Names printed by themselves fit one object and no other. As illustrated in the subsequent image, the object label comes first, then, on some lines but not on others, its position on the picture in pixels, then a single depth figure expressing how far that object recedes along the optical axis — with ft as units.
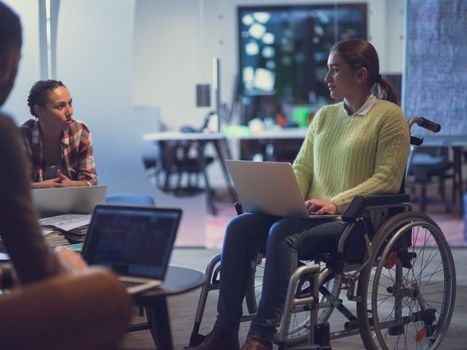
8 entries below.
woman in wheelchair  12.57
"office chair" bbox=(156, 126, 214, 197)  35.40
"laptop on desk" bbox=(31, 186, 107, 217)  12.56
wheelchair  12.32
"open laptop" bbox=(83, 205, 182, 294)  8.53
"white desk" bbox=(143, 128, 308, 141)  27.75
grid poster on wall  22.58
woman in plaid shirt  15.16
